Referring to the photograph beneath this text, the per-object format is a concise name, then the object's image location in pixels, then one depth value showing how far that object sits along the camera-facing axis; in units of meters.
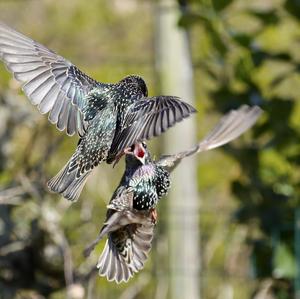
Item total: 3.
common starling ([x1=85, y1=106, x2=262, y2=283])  7.93
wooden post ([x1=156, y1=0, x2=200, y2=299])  8.93
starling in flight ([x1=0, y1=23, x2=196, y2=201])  7.91
